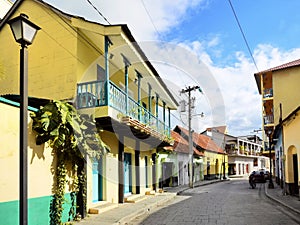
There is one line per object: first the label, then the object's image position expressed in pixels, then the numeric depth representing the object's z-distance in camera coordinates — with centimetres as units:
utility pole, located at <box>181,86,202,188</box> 2508
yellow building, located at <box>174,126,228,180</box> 3561
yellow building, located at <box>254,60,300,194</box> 1603
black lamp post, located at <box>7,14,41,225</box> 490
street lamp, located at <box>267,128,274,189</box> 2285
